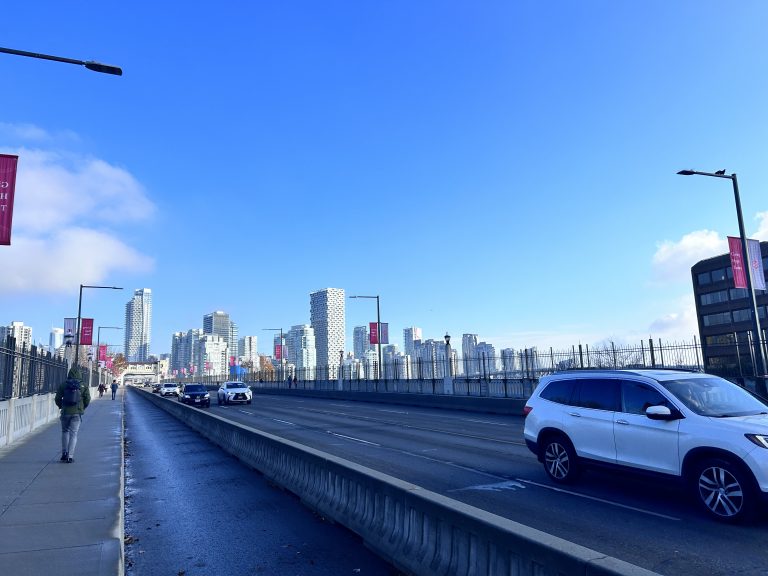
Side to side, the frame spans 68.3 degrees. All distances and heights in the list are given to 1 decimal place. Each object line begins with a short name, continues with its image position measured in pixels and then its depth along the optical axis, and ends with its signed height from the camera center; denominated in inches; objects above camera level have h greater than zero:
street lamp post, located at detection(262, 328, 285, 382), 2844.5 +112.4
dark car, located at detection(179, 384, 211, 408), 1489.9 -42.9
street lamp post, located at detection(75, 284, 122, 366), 1471.3 +190.4
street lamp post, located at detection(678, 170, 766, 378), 709.3 +121.9
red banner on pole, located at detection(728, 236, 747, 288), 769.6 +135.5
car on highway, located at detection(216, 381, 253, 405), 1523.1 -42.6
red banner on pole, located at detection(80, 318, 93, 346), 1642.5 +152.1
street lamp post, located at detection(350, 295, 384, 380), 1733.5 +134.1
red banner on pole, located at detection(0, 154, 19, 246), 439.5 +150.2
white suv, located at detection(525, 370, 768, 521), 266.7 -36.1
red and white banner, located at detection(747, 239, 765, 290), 753.0 +129.4
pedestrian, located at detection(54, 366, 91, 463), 463.8 -21.9
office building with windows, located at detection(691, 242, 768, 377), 3617.1 +380.4
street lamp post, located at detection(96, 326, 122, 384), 2709.2 +167.5
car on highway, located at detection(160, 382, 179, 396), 2432.0 -39.8
